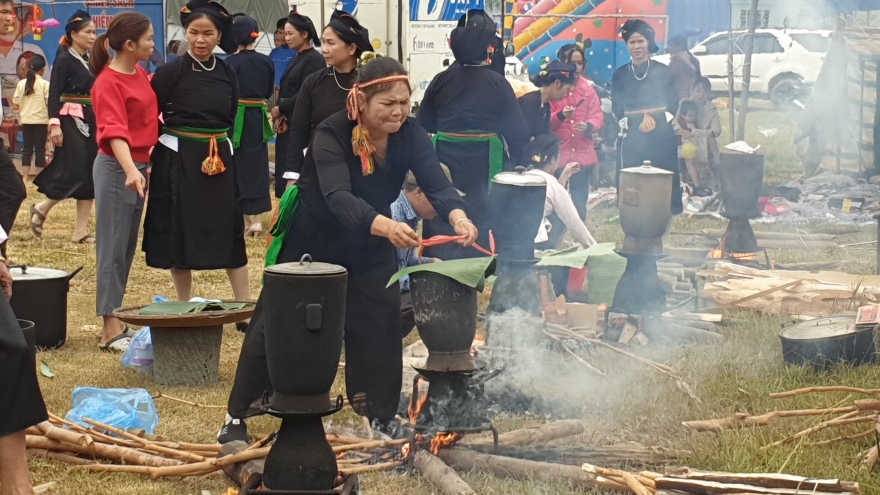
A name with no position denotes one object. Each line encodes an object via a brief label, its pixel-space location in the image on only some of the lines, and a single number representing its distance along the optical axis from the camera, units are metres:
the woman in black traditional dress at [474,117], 8.15
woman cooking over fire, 4.73
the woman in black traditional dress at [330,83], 7.12
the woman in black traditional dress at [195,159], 6.99
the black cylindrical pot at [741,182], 9.84
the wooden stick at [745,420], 5.09
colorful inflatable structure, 16.95
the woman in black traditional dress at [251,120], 10.40
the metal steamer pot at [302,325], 3.90
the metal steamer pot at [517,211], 6.57
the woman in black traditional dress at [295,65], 9.66
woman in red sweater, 6.67
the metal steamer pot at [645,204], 7.41
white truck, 14.38
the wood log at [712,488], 4.03
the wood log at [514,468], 4.57
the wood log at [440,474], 4.45
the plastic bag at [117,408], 5.39
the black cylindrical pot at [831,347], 6.29
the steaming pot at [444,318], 4.64
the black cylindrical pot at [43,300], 7.07
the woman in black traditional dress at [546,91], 9.99
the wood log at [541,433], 5.03
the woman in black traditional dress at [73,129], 10.89
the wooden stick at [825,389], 5.00
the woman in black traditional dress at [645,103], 10.29
